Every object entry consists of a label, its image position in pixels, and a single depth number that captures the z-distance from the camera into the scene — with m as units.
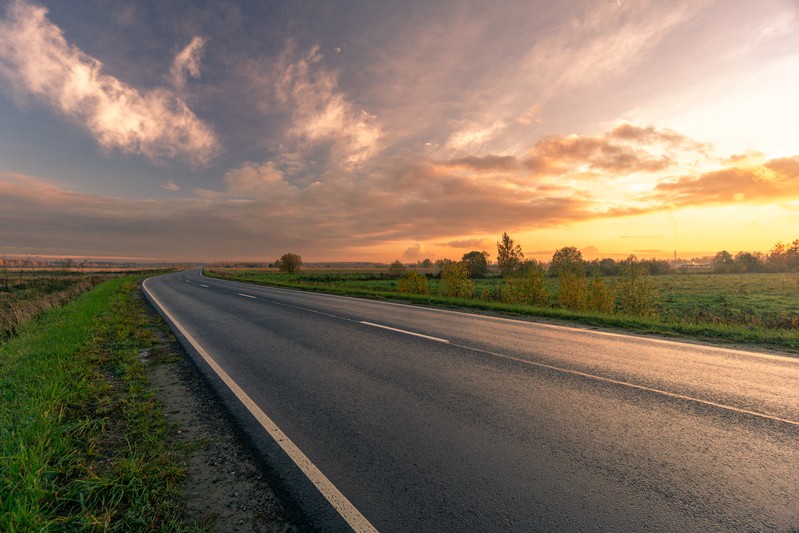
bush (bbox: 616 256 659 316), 15.90
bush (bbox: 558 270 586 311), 17.64
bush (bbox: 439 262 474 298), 23.39
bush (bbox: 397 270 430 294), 26.89
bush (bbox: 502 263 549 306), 18.39
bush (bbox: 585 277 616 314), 17.20
